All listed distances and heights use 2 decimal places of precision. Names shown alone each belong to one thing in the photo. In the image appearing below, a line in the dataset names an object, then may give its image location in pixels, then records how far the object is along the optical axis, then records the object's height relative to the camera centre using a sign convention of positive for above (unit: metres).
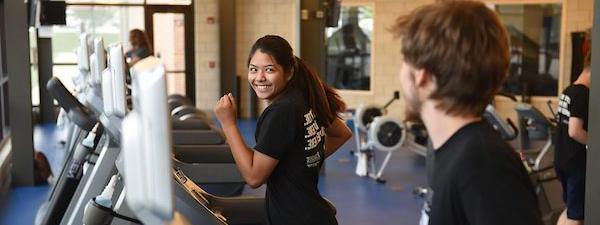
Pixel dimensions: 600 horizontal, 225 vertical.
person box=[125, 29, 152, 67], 8.12 -0.29
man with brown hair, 1.38 -0.15
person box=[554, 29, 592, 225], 3.79 -0.65
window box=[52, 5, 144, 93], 12.02 -0.16
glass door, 11.85 -0.36
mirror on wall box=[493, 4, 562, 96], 10.62 -0.40
